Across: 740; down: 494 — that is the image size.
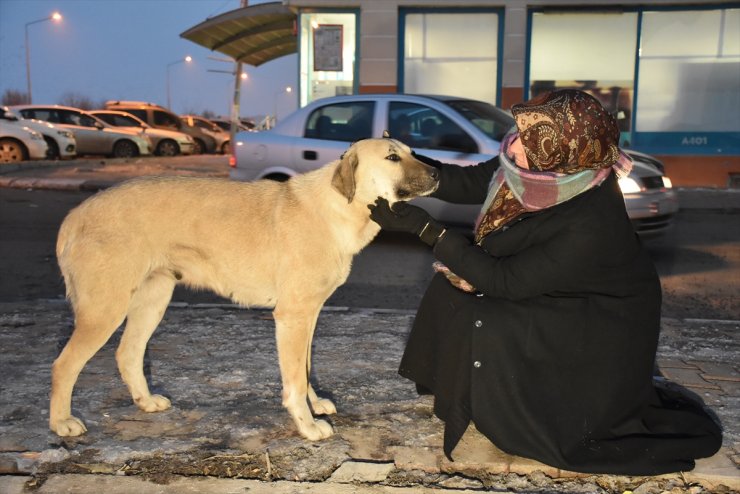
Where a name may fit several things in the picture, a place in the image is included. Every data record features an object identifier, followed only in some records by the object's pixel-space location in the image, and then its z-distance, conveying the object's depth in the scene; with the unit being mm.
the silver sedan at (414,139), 8430
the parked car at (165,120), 30719
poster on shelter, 17500
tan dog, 3539
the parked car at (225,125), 39938
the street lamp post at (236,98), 25219
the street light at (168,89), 73056
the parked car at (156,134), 27797
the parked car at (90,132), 24734
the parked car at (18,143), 20562
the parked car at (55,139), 22422
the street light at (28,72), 54719
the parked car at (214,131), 33031
